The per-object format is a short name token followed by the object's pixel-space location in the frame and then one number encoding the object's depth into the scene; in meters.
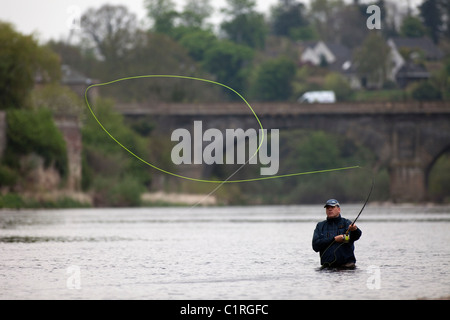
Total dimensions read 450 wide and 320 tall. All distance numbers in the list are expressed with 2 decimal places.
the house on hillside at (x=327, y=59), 184.12
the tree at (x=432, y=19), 189.86
